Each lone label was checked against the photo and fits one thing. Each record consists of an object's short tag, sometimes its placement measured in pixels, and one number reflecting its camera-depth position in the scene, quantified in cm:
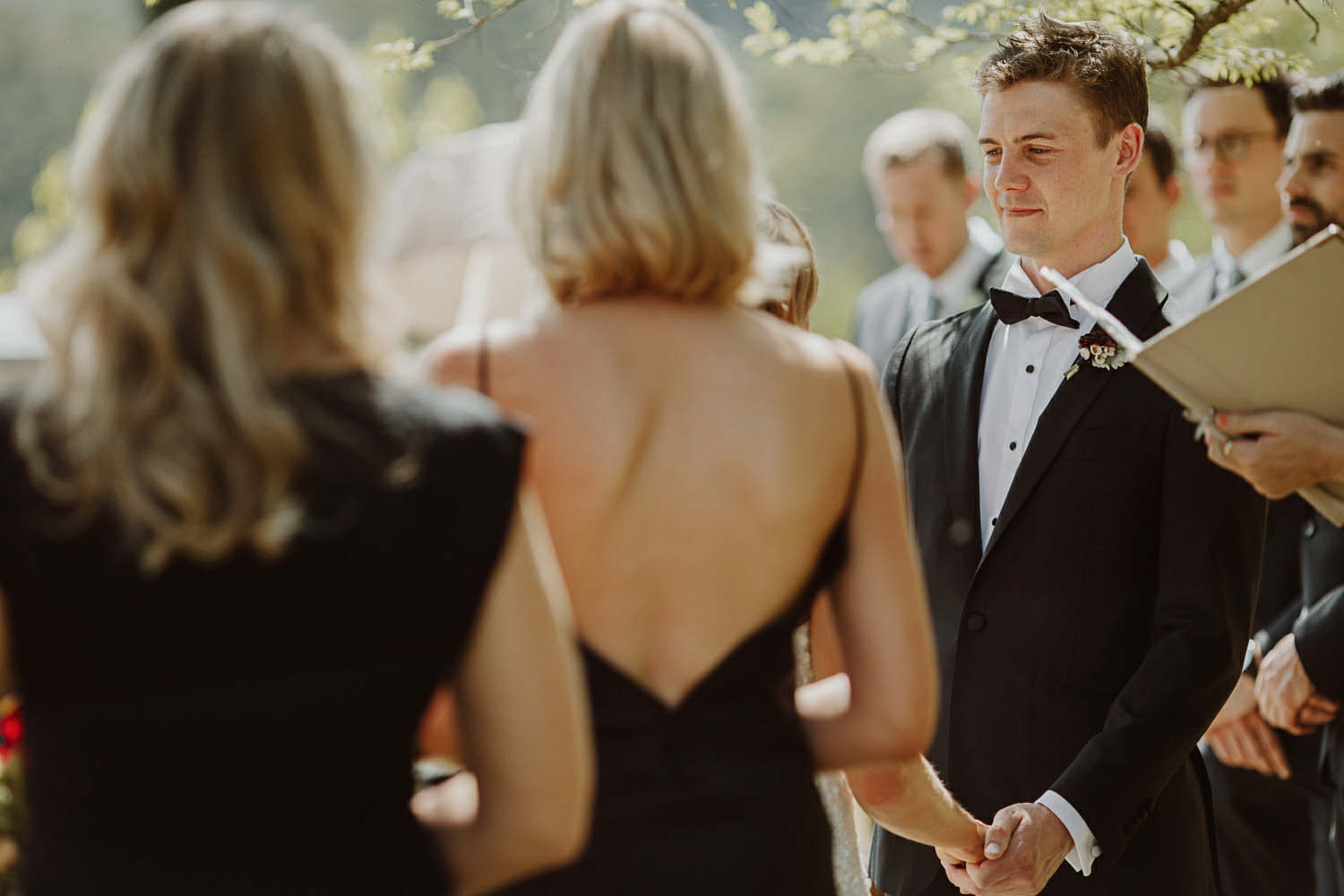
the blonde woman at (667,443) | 279
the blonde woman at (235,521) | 247
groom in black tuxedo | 321
